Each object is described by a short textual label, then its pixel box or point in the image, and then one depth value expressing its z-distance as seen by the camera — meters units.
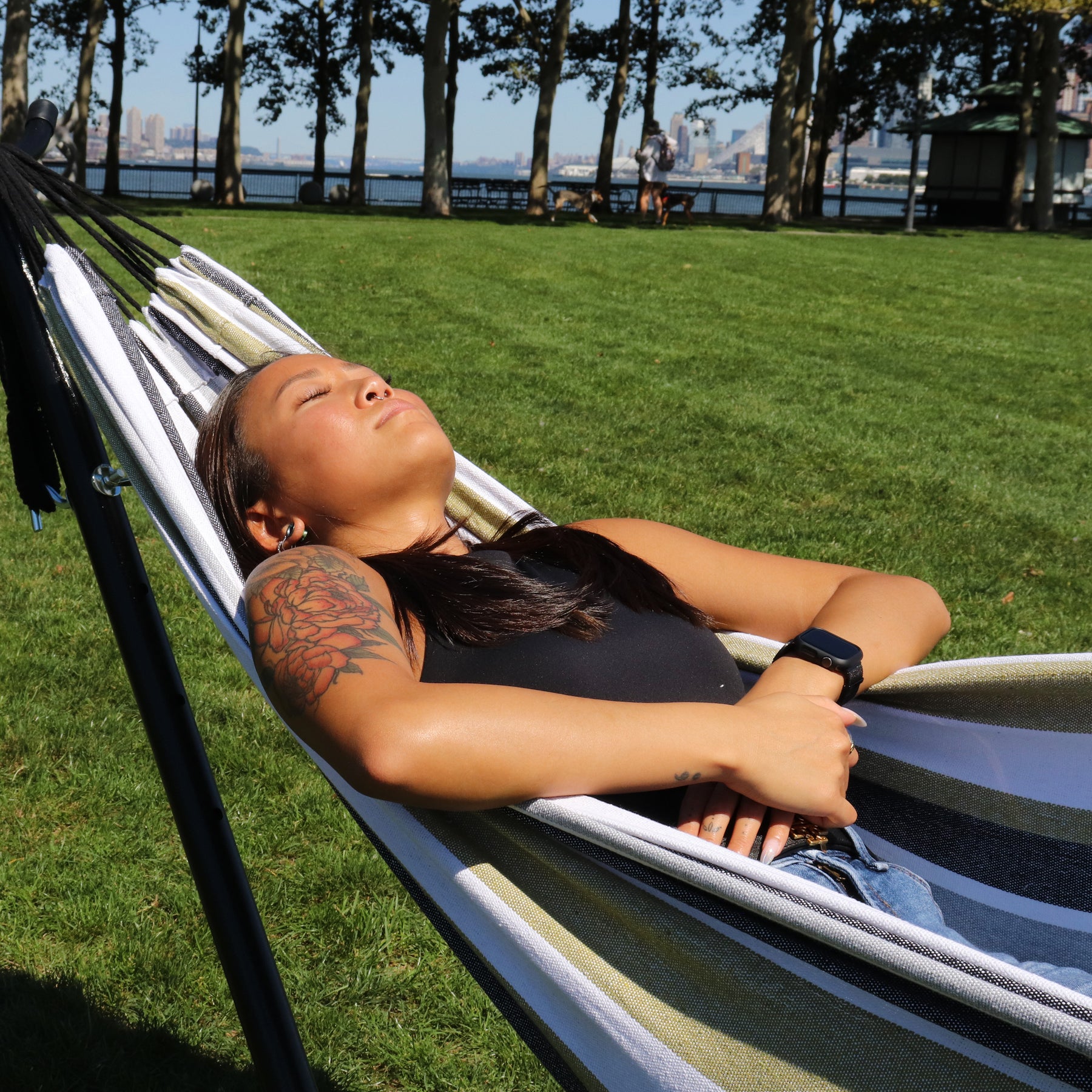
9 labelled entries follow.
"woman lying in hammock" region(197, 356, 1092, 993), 1.47
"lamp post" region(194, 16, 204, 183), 34.38
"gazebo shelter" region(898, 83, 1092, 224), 31.27
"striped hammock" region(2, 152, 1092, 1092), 1.24
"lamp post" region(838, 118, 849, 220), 33.62
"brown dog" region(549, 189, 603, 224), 21.11
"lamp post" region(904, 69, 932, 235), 19.44
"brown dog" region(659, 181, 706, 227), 21.41
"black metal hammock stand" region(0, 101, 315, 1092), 1.61
